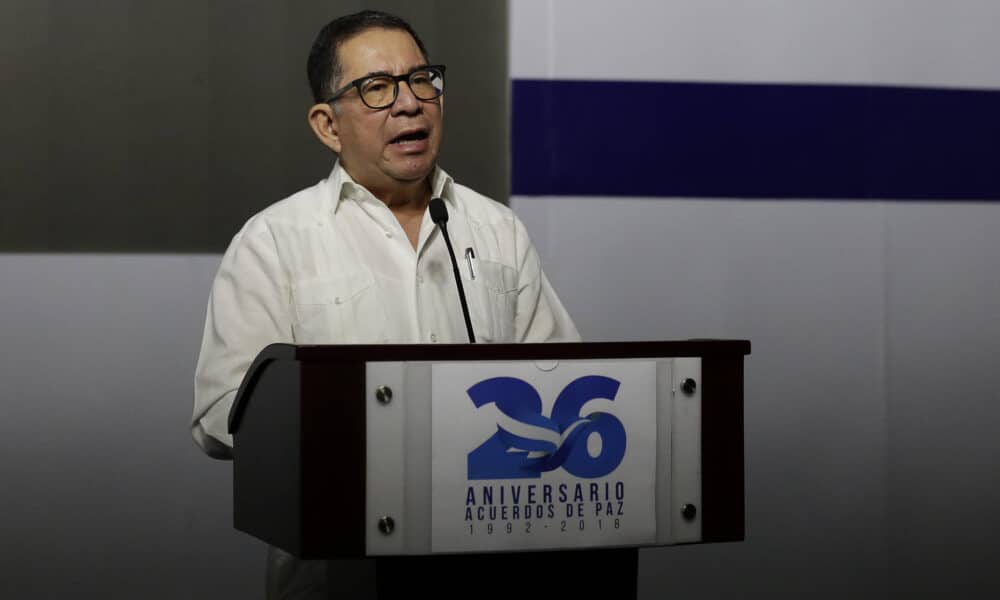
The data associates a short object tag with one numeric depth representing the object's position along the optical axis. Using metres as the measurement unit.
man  5.33
